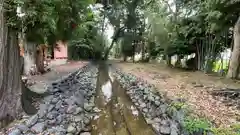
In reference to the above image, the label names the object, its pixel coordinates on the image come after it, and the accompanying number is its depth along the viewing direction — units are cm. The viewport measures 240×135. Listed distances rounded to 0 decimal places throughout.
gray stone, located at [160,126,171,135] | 233
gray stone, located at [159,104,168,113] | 285
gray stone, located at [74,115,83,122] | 262
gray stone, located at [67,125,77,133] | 231
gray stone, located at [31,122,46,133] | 213
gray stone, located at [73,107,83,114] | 288
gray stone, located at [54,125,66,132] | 227
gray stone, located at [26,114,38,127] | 218
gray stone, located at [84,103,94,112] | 311
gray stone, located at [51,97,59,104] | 301
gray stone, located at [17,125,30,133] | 204
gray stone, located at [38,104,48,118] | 251
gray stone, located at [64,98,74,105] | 311
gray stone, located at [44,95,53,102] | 303
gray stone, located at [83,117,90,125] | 262
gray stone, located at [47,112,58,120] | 252
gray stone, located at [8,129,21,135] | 194
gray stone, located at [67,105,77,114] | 285
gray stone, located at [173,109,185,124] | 235
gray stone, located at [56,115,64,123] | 250
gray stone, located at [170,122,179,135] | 226
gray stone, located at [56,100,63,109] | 290
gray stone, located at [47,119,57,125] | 238
